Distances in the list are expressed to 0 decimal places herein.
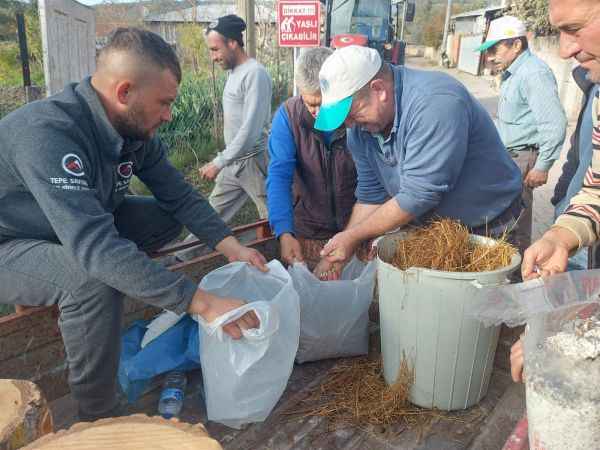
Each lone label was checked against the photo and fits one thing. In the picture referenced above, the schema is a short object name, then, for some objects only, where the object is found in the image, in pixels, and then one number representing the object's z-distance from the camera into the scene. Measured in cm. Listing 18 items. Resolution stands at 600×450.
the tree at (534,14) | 1225
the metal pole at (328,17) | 923
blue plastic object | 216
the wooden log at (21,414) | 128
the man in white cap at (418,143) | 204
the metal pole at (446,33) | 3108
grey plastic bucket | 191
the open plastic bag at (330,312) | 237
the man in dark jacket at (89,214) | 169
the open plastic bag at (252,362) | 189
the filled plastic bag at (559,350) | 107
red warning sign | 490
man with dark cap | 372
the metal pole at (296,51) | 511
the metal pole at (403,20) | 1304
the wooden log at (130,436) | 116
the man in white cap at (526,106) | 327
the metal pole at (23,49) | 446
